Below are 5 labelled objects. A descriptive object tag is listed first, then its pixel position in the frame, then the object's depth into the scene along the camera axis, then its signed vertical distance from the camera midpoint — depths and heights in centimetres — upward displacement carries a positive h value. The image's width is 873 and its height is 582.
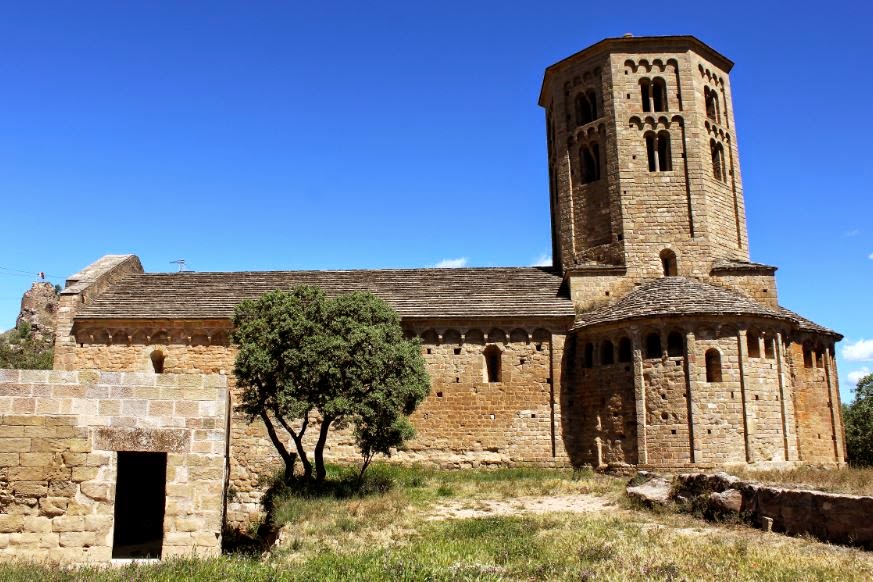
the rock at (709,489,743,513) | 1395 -213
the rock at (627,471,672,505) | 1578 -221
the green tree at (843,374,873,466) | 3394 -178
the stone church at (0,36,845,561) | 2166 +280
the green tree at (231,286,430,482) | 1794 +99
